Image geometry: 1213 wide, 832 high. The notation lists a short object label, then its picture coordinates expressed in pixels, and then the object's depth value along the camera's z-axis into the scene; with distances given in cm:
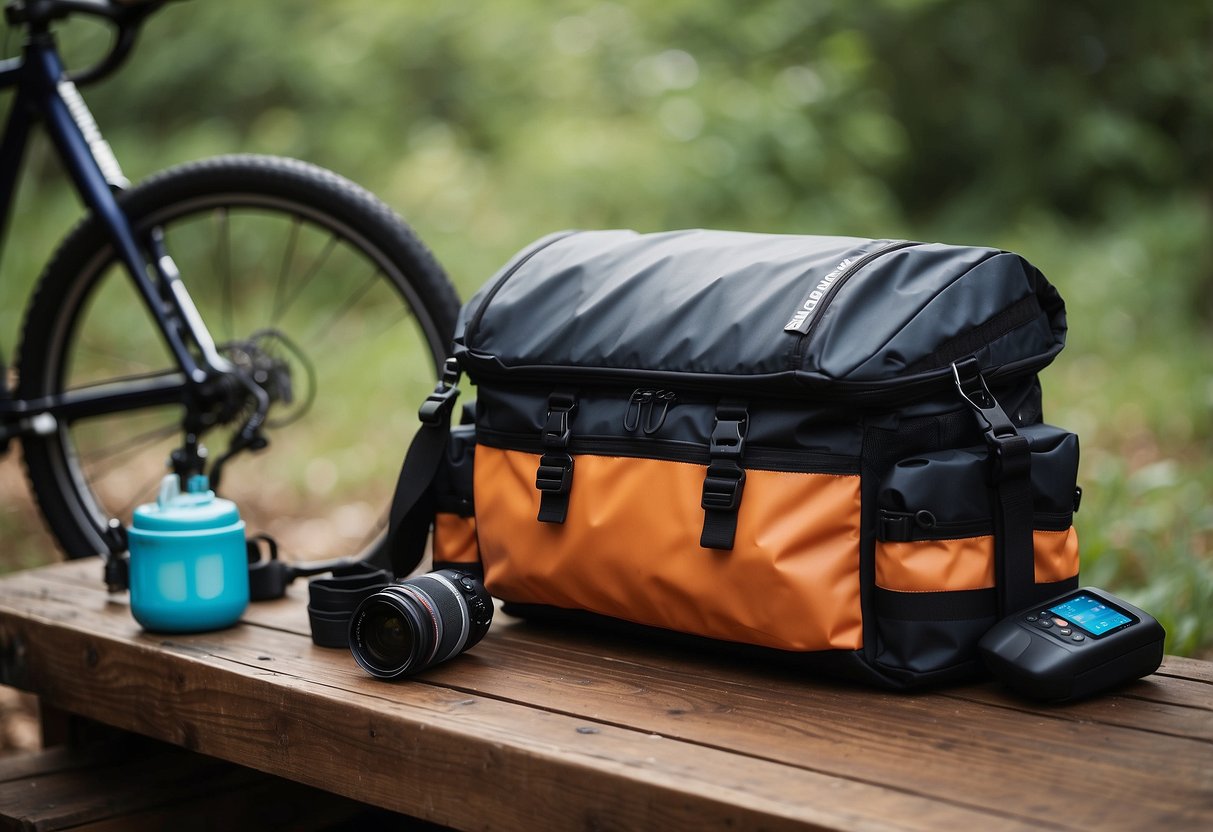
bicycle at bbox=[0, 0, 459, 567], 199
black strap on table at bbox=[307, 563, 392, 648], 161
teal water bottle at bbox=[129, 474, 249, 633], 165
